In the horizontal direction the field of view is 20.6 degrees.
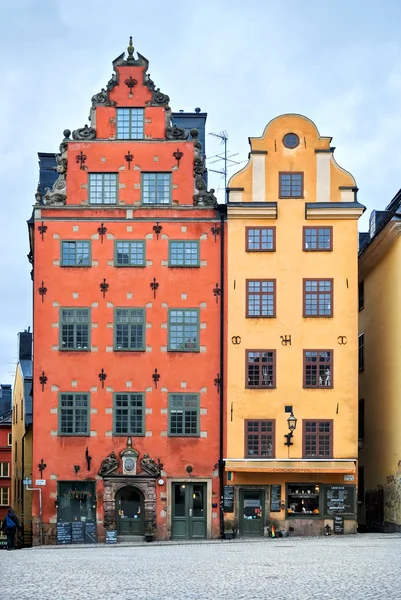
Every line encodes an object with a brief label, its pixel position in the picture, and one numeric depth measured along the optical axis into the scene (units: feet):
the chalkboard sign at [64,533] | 140.05
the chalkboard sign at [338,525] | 140.87
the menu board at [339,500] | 141.49
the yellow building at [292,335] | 142.10
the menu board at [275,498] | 141.79
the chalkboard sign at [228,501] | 141.49
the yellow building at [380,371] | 146.51
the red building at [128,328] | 142.61
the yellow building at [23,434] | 178.09
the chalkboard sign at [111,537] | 139.13
